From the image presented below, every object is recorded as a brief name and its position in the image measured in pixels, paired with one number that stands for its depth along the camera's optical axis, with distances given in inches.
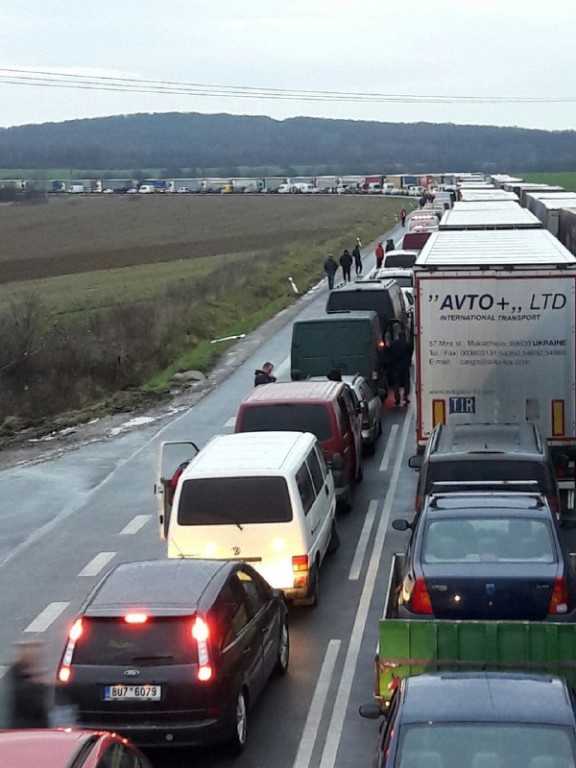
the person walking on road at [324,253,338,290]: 1851.6
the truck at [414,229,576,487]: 681.6
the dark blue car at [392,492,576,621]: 417.4
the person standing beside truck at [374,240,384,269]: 2002.3
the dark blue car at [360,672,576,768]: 258.8
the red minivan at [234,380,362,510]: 694.5
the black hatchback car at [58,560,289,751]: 372.8
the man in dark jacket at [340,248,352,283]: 1969.7
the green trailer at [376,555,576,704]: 376.8
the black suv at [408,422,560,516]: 530.0
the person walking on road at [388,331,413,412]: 1011.7
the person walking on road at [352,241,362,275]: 2102.7
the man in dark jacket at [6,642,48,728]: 400.5
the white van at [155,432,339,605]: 528.4
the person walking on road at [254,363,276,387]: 915.4
